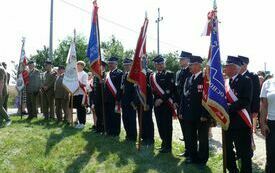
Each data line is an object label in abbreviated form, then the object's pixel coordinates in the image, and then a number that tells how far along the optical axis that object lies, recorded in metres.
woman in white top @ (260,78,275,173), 4.35
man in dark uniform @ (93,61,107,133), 7.29
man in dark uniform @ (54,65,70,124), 8.49
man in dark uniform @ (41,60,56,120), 9.02
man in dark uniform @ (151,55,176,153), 5.89
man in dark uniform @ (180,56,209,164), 5.17
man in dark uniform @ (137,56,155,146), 6.29
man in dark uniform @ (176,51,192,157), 5.64
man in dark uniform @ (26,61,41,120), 9.26
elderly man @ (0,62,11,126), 8.03
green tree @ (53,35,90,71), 30.71
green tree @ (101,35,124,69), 35.41
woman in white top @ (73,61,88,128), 8.00
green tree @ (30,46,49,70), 29.14
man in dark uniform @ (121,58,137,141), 6.56
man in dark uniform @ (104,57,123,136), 6.88
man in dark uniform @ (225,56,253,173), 4.51
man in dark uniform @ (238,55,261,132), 5.44
